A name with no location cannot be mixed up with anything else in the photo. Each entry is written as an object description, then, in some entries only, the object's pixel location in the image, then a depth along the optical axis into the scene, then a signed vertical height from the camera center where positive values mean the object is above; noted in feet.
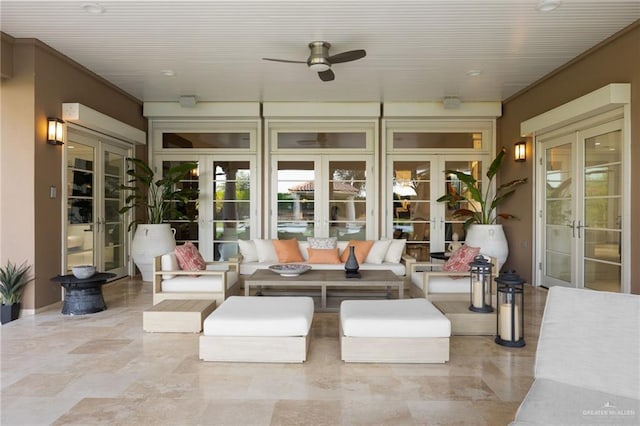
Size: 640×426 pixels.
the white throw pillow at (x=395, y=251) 19.94 -1.80
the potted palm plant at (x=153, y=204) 21.86 +0.47
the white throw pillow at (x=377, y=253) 19.85 -1.87
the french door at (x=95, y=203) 18.43 +0.43
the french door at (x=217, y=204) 25.96 +0.52
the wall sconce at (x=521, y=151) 22.09 +3.22
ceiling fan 14.94 +5.46
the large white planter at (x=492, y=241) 22.33 -1.47
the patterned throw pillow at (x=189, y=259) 16.30 -1.78
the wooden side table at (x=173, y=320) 13.07 -3.29
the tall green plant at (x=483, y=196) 23.08 +0.95
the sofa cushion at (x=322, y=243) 20.65 -1.47
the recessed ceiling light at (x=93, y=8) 12.73 +6.16
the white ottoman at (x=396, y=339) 10.43 -3.09
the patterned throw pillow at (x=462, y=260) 15.76 -1.75
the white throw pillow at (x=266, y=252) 20.44 -1.88
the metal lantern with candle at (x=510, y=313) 11.65 -2.79
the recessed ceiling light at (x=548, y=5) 12.40 +6.10
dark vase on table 16.40 -2.05
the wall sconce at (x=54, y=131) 16.22 +3.11
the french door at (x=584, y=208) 15.98 +0.19
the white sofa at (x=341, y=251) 19.08 -2.06
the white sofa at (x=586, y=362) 5.51 -2.18
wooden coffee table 15.05 -2.40
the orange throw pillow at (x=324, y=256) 19.86 -2.01
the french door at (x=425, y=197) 25.96 +0.96
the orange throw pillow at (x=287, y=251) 20.18 -1.82
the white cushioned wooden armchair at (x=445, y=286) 14.88 -2.58
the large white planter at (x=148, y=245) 21.72 -1.67
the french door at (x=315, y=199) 26.13 +0.83
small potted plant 14.57 -2.60
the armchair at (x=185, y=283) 15.35 -2.59
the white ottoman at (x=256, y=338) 10.45 -3.06
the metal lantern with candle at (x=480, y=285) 12.97 -2.23
